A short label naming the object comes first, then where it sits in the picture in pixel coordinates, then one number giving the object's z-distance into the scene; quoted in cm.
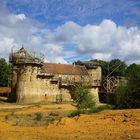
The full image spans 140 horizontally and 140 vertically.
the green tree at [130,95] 1925
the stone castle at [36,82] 3802
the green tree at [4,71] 5702
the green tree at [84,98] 2126
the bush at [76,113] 1809
